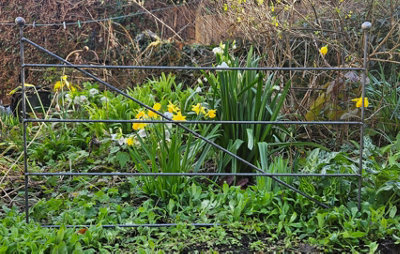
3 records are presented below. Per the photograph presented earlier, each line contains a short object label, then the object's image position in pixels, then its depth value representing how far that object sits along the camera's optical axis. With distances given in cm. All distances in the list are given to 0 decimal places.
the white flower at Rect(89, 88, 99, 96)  480
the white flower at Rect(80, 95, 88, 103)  453
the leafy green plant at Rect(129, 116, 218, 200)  319
